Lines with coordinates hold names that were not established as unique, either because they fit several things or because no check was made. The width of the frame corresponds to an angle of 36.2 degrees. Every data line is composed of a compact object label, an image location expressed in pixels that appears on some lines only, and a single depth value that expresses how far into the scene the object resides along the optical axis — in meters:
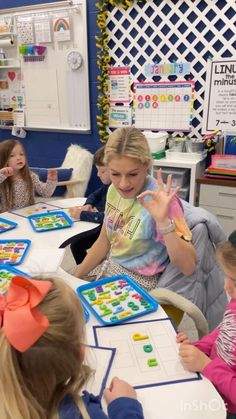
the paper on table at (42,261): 1.28
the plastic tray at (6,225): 1.68
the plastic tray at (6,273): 1.13
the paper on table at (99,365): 0.78
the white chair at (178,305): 1.08
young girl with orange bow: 0.57
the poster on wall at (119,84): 3.05
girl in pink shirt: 0.81
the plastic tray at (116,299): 1.00
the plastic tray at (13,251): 1.33
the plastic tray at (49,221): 1.69
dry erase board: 3.14
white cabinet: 2.50
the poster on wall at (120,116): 3.13
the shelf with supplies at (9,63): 3.51
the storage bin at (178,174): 2.71
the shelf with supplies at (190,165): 2.62
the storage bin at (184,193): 2.73
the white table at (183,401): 0.71
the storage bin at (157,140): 2.76
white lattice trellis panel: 2.60
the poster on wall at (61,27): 3.11
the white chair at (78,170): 3.02
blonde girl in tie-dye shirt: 1.15
